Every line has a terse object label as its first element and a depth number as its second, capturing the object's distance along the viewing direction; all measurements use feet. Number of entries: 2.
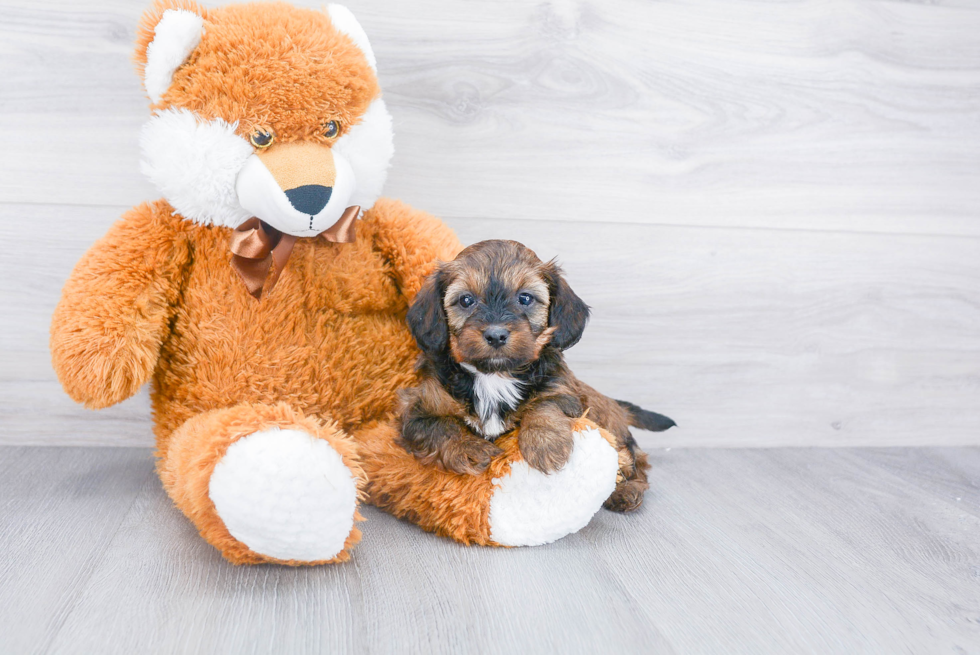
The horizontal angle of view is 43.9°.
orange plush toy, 2.53
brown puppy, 2.65
